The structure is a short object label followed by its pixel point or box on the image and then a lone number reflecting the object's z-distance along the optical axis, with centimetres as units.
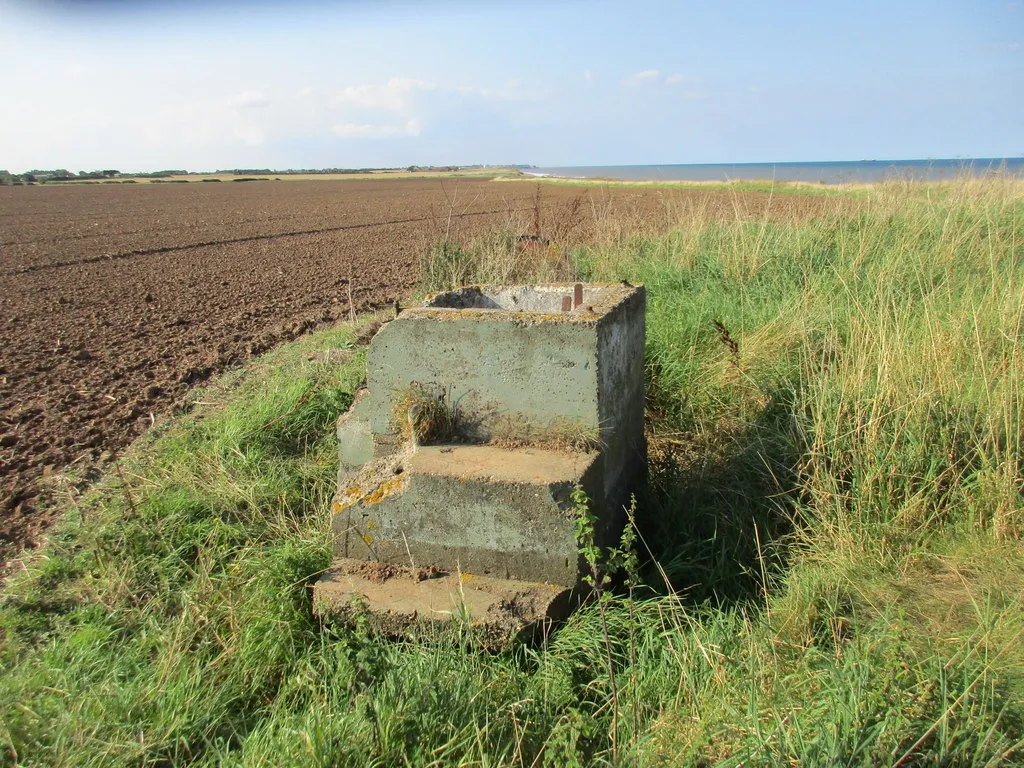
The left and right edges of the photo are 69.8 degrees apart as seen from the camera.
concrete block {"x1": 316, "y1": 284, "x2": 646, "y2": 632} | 297
